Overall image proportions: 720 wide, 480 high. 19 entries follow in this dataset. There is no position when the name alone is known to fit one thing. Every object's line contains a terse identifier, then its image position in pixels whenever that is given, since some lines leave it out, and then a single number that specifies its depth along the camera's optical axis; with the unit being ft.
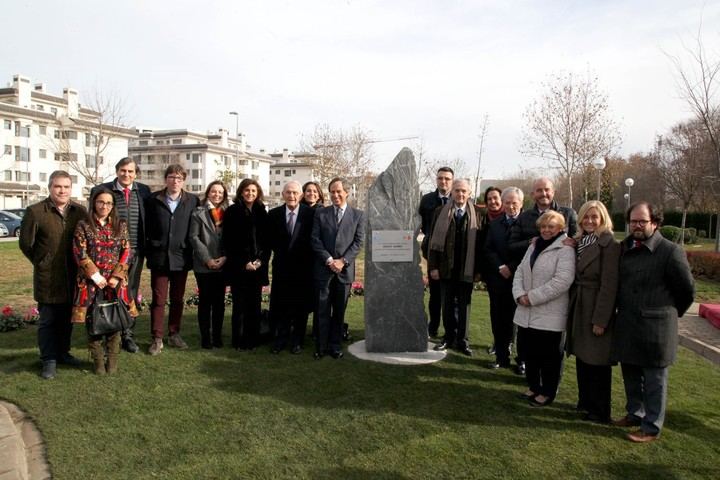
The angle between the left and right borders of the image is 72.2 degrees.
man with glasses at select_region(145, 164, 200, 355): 18.65
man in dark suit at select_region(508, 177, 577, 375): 16.63
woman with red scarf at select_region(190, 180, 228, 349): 18.99
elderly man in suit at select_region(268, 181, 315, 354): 19.47
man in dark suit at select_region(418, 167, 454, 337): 20.56
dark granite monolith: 19.42
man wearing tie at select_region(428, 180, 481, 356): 18.89
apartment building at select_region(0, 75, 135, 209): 149.18
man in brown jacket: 15.90
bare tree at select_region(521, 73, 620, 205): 67.15
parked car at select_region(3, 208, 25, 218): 95.10
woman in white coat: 14.17
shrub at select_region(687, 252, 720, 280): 43.34
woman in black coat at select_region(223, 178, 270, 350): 19.29
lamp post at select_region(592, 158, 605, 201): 66.90
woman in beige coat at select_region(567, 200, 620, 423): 13.30
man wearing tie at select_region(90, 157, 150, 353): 18.08
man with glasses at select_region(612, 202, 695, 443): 12.37
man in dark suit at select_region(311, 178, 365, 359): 18.75
